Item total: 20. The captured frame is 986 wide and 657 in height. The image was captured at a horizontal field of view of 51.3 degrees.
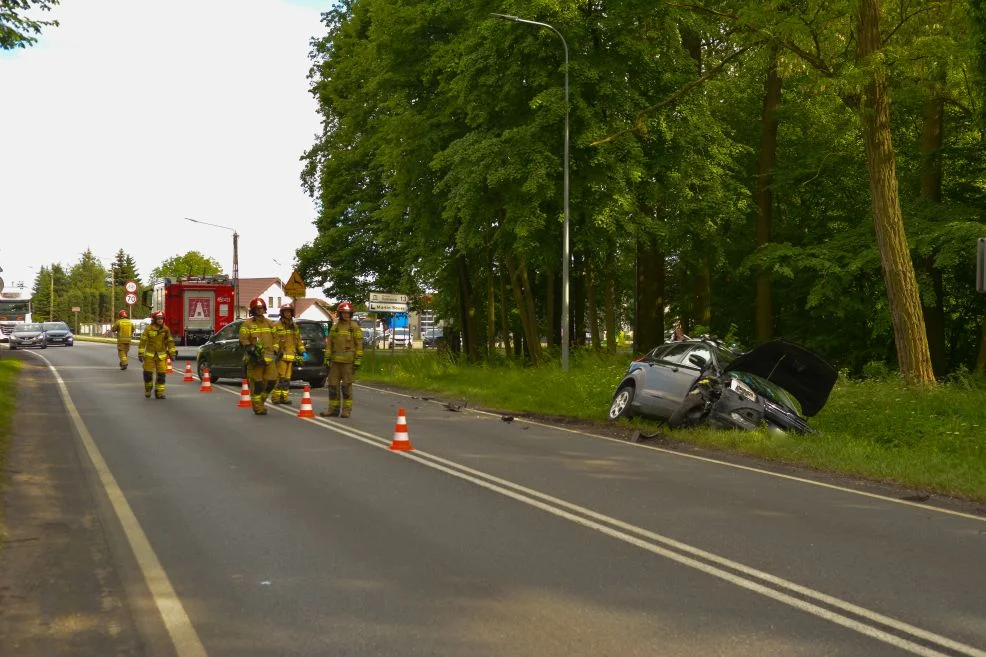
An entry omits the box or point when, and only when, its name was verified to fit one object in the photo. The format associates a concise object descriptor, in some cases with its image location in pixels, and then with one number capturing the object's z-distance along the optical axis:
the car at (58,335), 56.91
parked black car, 23.75
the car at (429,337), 83.25
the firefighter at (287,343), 17.31
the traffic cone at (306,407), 16.30
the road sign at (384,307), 28.88
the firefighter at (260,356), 16.89
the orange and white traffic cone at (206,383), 22.09
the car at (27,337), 51.50
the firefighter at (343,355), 16.64
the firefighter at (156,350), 19.97
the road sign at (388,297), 28.93
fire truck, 39.03
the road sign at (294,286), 32.59
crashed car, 13.67
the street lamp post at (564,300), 21.81
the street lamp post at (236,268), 42.75
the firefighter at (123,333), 29.67
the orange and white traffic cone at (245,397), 18.52
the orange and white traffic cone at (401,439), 12.43
